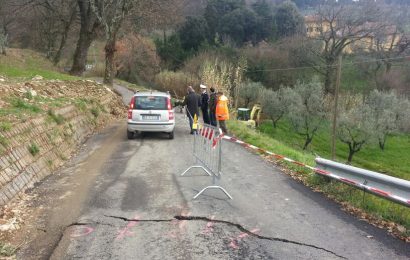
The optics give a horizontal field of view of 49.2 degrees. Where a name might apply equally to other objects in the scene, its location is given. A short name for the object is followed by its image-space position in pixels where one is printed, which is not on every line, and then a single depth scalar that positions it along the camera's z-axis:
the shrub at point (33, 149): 9.77
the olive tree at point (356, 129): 39.56
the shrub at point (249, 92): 51.28
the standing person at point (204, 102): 17.52
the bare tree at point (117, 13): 28.70
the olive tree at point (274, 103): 48.16
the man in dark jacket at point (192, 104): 16.88
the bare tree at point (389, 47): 66.25
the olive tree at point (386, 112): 42.09
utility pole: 10.67
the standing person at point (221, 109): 15.91
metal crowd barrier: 8.62
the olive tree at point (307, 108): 44.91
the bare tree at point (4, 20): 29.67
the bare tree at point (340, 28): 58.22
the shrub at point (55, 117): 12.82
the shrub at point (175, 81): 37.72
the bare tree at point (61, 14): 32.41
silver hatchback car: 15.14
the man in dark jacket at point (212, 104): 16.56
